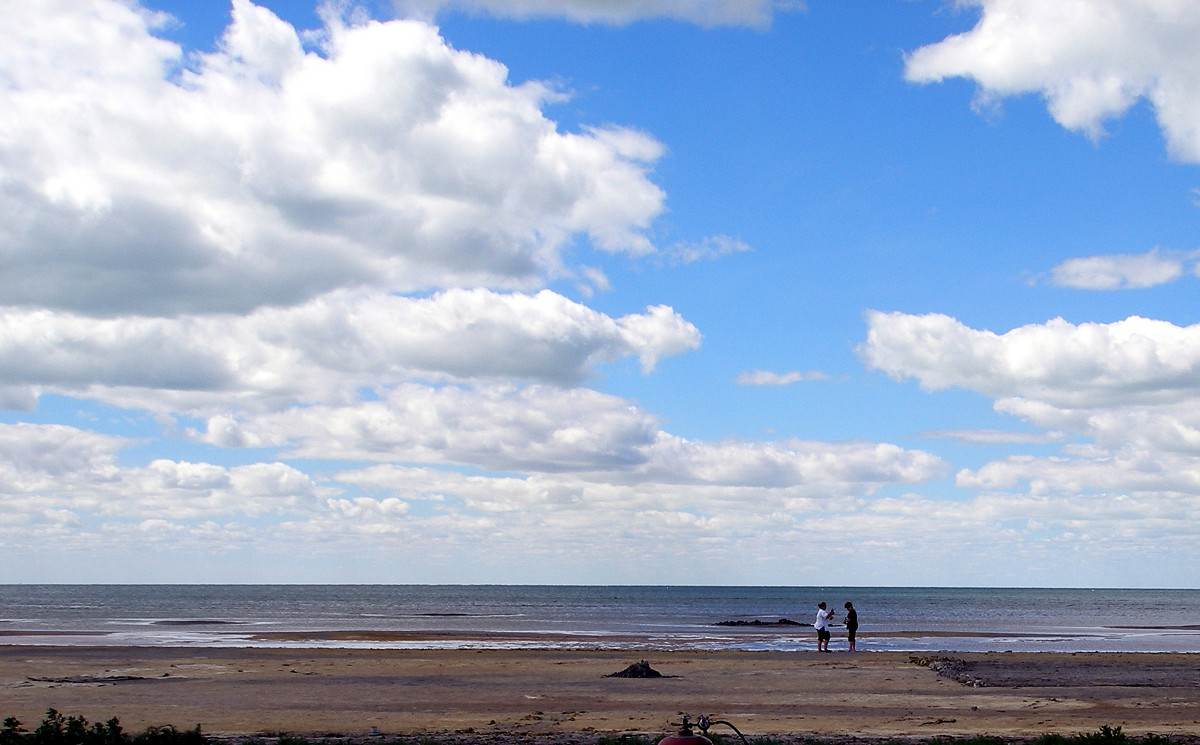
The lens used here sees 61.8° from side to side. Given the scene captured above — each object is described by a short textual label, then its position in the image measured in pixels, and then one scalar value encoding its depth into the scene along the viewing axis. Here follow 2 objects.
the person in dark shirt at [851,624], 39.19
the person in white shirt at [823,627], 39.06
